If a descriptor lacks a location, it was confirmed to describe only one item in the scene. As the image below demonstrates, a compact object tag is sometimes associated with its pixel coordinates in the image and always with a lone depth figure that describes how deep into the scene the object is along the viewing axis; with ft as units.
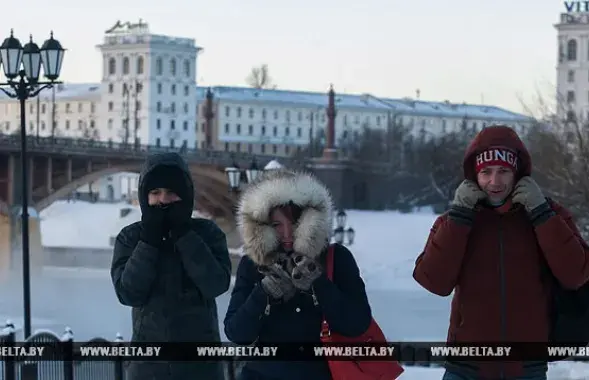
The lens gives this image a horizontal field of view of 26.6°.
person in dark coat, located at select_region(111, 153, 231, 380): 16.39
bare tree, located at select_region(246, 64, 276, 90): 401.90
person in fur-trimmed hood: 14.90
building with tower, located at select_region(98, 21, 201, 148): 325.62
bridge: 132.05
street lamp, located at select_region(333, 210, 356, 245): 75.66
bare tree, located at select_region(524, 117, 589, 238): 75.97
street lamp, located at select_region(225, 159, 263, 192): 60.95
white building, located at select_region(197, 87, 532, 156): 354.13
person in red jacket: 14.75
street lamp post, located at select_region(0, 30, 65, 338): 40.75
